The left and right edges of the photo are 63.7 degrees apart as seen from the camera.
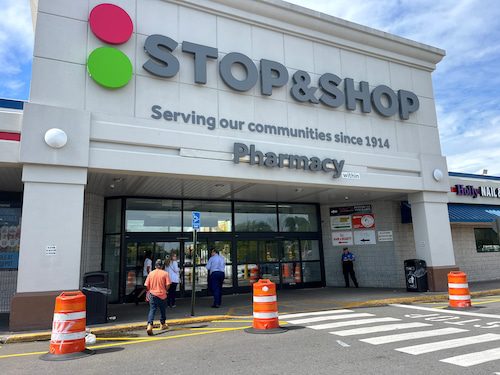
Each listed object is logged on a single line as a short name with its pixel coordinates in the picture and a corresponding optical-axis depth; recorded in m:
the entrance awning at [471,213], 18.41
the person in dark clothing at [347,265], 18.30
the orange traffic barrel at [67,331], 7.08
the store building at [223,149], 10.21
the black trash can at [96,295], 10.23
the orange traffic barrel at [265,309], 8.73
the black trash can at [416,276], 15.50
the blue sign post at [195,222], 11.07
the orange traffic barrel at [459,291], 11.38
